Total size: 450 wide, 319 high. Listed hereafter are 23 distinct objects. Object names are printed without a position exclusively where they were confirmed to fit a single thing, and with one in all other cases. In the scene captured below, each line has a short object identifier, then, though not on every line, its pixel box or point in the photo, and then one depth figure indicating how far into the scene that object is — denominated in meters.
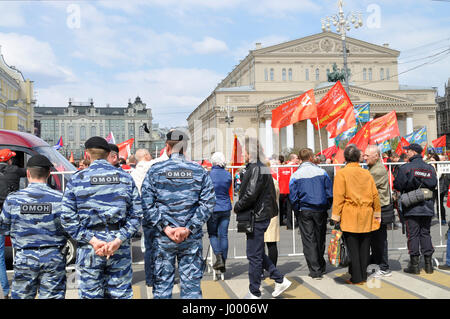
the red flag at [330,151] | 19.05
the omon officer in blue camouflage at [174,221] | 4.20
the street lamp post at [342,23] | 23.95
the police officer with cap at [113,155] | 6.09
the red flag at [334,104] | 11.55
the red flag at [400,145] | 19.44
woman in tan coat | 6.13
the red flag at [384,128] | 13.76
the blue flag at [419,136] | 22.36
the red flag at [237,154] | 8.15
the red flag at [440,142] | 24.73
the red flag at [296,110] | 10.65
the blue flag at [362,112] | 16.34
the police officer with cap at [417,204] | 6.73
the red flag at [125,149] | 16.69
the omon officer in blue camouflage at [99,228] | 3.86
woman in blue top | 6.86
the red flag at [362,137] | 10.84
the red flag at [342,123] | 11.58
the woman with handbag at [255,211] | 5.45
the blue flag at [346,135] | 13.01
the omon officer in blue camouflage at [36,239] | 4.02
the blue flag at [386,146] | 17.65
